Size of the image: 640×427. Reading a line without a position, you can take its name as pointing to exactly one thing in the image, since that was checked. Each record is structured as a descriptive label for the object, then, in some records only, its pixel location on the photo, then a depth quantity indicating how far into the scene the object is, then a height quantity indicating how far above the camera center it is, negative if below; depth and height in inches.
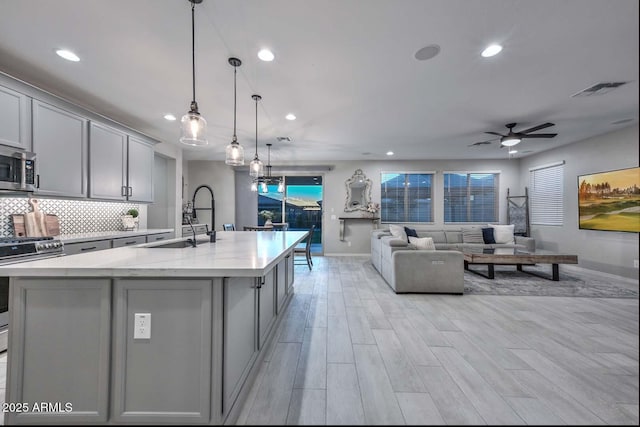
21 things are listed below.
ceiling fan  148.5 +48.1
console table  276.2 -3.0
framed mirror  277.9 +25.7
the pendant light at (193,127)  81.0 +27.4
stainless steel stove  88.3 -13.1
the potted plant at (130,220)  167.3 -2.7
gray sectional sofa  145.6 -29.9
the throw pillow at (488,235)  221.7 -15.1
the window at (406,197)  281.1 +20.8
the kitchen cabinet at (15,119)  97.7 +36.5
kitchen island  55.6 -27.6
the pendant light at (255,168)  141.8 +26.1
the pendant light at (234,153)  112.4 +26.7
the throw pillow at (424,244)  160.4 -16.3
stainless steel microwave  96.6 +17.2
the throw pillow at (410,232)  232.2 -13.3
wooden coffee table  157.8 -24.9
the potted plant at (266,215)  286.6 +1.4
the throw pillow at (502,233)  194.8 -12.2
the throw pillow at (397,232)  208.3 -12.1
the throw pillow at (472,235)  233.9 -15.9
